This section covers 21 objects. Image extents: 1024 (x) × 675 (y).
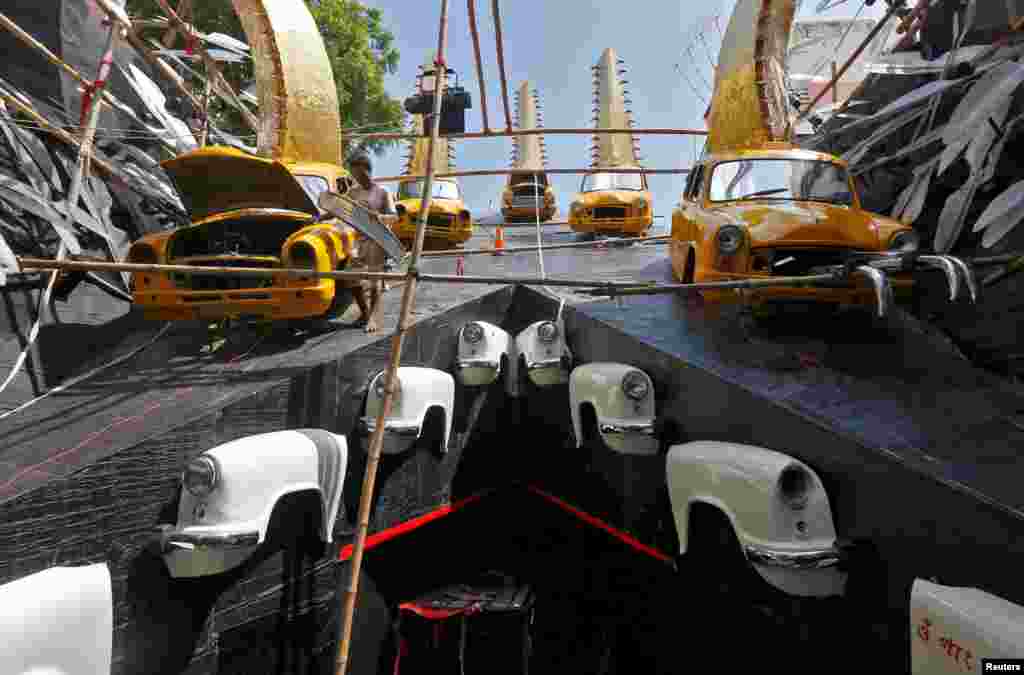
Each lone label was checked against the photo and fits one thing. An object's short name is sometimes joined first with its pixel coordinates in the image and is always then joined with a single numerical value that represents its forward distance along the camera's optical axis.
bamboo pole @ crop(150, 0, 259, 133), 7.88
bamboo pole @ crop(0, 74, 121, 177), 5.69
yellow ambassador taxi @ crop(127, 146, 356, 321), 4.38
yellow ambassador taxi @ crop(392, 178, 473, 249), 10.10
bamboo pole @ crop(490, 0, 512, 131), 6.98
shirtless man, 4.91
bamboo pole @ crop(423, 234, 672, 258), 6.46
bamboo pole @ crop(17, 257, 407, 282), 3.12
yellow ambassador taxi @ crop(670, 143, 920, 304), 4.07
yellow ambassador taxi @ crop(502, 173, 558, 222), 15.79
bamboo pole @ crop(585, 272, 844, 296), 3.03
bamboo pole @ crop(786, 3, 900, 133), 6.35
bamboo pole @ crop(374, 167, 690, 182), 9.73
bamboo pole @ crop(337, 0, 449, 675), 2.51
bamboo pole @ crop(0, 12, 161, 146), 6.07
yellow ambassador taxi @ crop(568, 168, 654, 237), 11.66
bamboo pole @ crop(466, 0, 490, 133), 6.73
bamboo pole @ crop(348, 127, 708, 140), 8.70
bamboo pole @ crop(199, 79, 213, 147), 8.50
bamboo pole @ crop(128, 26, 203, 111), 7.71
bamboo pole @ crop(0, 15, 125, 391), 4.55
